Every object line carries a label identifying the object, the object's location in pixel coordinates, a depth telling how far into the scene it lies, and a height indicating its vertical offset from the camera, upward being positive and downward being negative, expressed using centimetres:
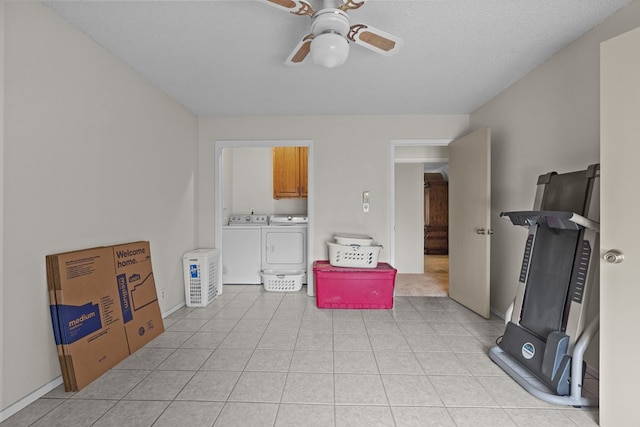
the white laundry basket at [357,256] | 333 -52
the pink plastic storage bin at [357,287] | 323 -86
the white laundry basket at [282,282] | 393 -96
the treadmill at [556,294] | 166 -54
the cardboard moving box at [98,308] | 174 -66
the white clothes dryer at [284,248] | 422 -54
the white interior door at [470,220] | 288 -10
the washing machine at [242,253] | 425 -61
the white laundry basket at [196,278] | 331 -76
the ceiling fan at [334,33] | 152 +101
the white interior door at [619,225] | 133 -7
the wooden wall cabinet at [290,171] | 470 +65
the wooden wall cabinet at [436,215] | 788 -13
